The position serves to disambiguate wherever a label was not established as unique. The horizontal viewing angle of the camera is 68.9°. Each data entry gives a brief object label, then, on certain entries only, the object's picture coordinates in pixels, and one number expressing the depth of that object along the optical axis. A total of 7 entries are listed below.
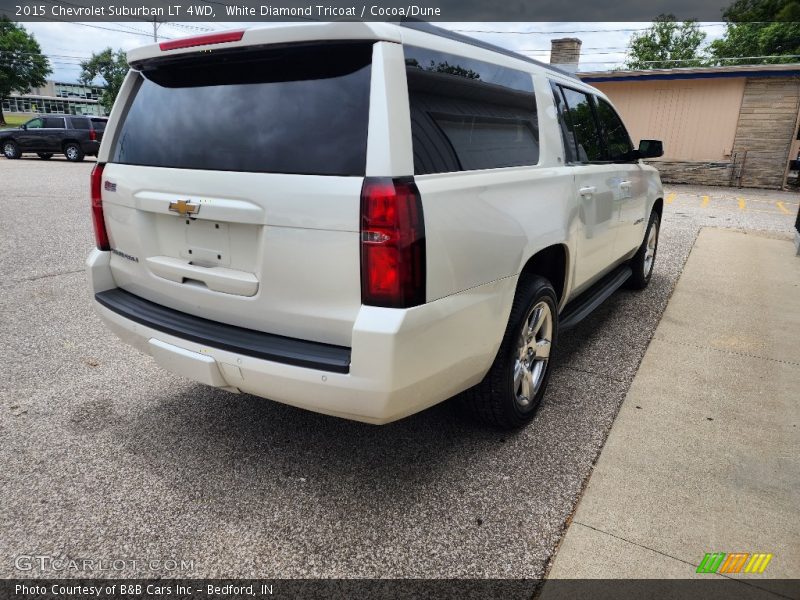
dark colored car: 21.84
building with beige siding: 17.05
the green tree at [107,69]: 85.75
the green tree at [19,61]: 55.06
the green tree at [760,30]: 36.59
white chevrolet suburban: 2.11
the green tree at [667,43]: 61.56
